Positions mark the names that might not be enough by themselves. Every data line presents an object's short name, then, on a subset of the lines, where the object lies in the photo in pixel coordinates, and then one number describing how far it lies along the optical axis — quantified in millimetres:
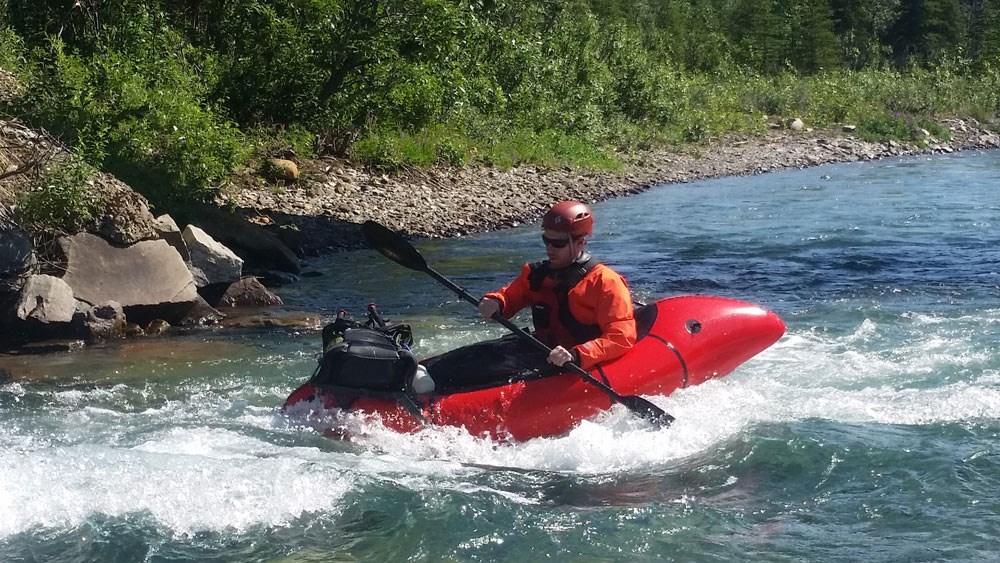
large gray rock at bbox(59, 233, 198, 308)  8250
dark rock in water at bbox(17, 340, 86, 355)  7633
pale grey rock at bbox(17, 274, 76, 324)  7730
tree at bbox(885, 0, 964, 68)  46594
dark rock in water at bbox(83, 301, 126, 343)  7961
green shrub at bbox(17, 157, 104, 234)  8273
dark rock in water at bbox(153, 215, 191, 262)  8867
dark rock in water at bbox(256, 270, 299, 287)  10211
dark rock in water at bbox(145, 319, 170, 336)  8281
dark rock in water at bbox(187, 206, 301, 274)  10672
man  5676
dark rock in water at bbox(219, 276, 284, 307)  9266
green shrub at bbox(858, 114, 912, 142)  27812
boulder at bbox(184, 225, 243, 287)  9156
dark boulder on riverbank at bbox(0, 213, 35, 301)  7777
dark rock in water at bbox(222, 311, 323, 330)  8508
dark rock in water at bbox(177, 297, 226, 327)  8578
